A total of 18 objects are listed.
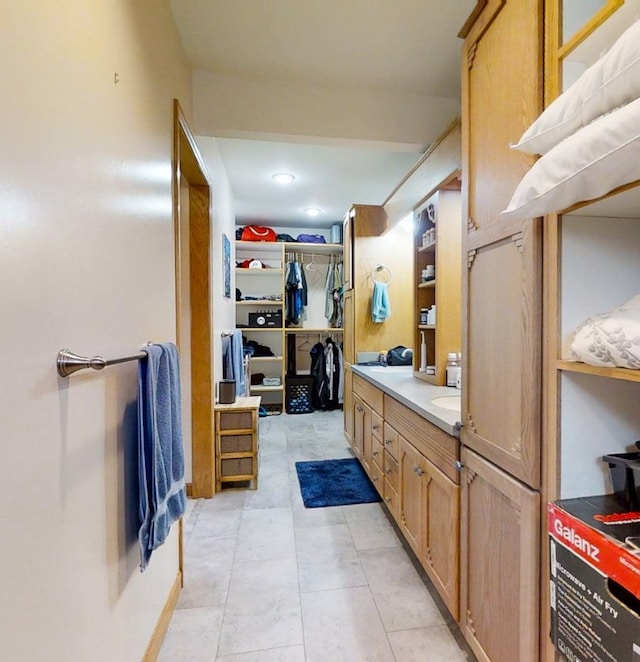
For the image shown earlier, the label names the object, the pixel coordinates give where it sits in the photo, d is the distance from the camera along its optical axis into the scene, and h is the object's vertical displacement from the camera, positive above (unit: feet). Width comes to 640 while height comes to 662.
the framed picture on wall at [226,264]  10.82 +1.99
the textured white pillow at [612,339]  2.39 -0.07
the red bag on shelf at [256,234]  16.38 +4.29
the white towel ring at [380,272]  11.59 +1.82
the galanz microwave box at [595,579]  2.34 -1.78
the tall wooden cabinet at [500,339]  3.22 -0.10
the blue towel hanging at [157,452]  3.70 -1.34
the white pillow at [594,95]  2.07 +1.48
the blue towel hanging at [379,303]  11.25 +0.79
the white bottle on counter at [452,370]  7.52 -0.86
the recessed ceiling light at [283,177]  11.43 +4.87
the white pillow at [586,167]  2.05 +1.03
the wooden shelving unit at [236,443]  8.84 -2.84
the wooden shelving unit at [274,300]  16.56 +1.37
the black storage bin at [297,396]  16.46 -3.12
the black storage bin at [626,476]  2.80 -1.17
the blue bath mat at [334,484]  8.50 -4.00
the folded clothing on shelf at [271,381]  16.72 -2.47
